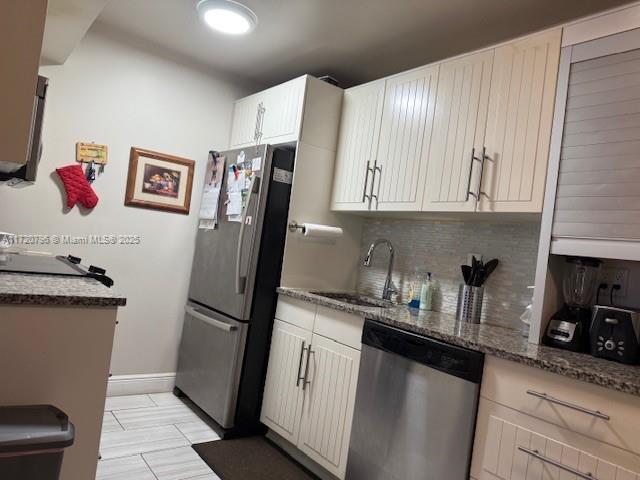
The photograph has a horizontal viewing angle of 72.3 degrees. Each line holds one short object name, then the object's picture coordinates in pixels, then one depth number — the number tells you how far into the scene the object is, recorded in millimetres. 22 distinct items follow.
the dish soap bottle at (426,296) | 2512
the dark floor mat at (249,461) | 2238
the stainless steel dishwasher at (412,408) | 1607
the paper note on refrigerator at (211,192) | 3018
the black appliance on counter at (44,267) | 1680
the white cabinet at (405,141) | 2316
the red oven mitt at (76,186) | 2777
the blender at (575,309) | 1678
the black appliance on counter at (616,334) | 1535
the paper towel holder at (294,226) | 2721
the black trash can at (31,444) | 1033
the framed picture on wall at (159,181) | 3031
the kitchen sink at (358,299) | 2653
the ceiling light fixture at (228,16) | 2314
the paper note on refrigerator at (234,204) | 2771
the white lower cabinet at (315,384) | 2133
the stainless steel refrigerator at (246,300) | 2619
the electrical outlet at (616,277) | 1789
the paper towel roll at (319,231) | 2686
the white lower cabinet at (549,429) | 1262
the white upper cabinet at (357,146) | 2607
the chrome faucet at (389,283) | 2750
